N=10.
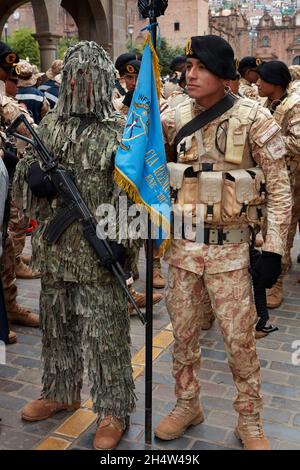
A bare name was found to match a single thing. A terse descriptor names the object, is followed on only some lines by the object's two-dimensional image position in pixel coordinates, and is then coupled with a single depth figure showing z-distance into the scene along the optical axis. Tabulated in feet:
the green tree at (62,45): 155.12
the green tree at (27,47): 158.61
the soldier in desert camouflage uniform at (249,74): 29.99
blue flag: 9.69
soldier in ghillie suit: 9.98
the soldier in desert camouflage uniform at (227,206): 9.71
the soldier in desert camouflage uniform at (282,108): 17.58
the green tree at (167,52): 162.40
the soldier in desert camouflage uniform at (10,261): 16.43
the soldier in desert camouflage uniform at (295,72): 25.51
